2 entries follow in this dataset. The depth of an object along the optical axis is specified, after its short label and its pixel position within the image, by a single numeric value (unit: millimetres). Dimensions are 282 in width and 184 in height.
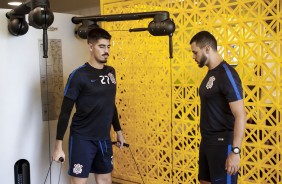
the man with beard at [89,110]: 2457
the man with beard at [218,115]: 2129
